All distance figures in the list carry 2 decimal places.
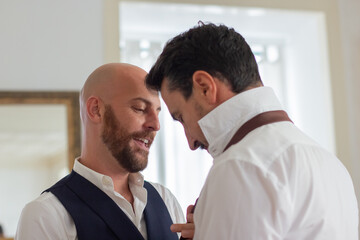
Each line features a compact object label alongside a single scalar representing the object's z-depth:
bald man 1.68
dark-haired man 1.29
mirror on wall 2.70
